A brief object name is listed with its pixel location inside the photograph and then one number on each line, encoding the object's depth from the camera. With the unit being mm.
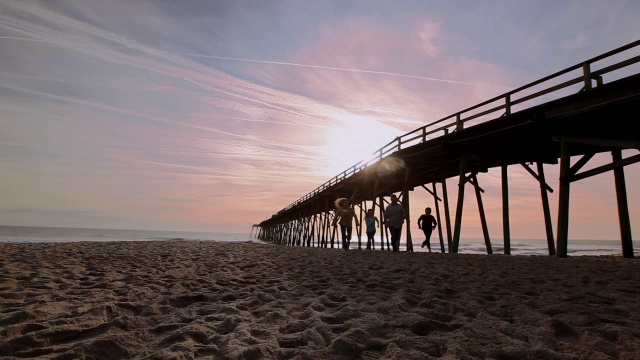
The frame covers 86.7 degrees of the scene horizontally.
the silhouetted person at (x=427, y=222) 13680
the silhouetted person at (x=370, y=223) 13383
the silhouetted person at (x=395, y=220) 11578
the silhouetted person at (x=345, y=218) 13438
